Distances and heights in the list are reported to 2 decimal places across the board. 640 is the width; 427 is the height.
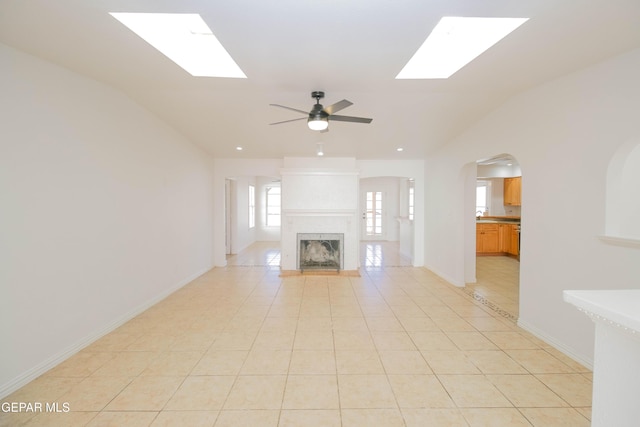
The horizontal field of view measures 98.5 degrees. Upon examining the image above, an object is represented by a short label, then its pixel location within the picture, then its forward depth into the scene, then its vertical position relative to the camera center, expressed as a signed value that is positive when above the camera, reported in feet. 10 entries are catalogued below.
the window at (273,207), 33.30 -0.14
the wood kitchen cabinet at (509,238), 22.98 -2.80
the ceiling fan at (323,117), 9.21 +3.09
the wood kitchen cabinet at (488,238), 24.07 -2.81
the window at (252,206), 30.07 -0.01
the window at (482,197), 26.78 +0.87
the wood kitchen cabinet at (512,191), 24.47 +1.34
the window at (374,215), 33.27 -1.17
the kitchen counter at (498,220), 24.09 -1.23
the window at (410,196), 24.76 +0.92
